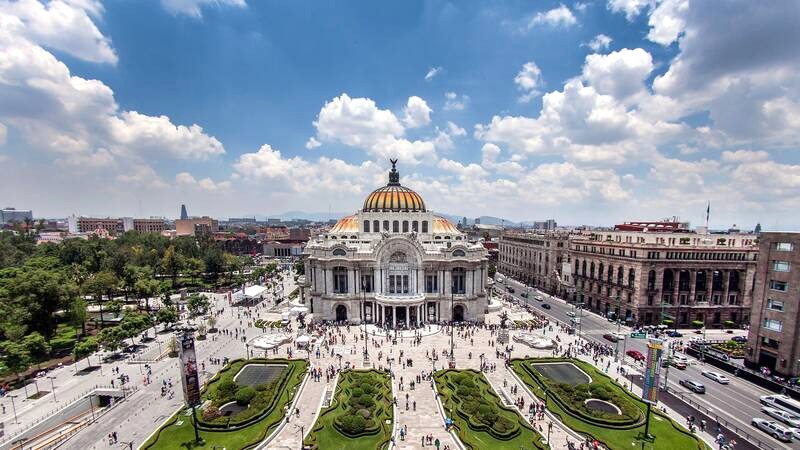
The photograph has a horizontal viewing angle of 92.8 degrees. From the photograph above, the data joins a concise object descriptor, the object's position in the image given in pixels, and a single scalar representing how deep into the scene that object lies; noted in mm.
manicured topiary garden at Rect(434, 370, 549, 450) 31328
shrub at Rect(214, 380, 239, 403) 37906
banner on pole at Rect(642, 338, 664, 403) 30438
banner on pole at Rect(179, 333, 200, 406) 30188
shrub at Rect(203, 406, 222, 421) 34375
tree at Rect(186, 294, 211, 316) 70625
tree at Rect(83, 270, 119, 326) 71000
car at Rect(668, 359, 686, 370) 48619
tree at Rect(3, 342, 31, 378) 41438
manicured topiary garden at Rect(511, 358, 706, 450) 31922
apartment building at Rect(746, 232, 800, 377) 44438
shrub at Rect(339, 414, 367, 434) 32062
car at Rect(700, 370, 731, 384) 44469
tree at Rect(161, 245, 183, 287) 98312
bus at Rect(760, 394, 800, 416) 37062
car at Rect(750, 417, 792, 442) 33188
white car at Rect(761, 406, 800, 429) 34878
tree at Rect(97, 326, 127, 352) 49844
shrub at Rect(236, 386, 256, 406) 37500
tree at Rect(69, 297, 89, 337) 56250
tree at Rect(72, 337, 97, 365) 47344
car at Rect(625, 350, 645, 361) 50681
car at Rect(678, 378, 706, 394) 41844
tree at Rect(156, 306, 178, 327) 62094
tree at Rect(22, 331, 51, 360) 44844
